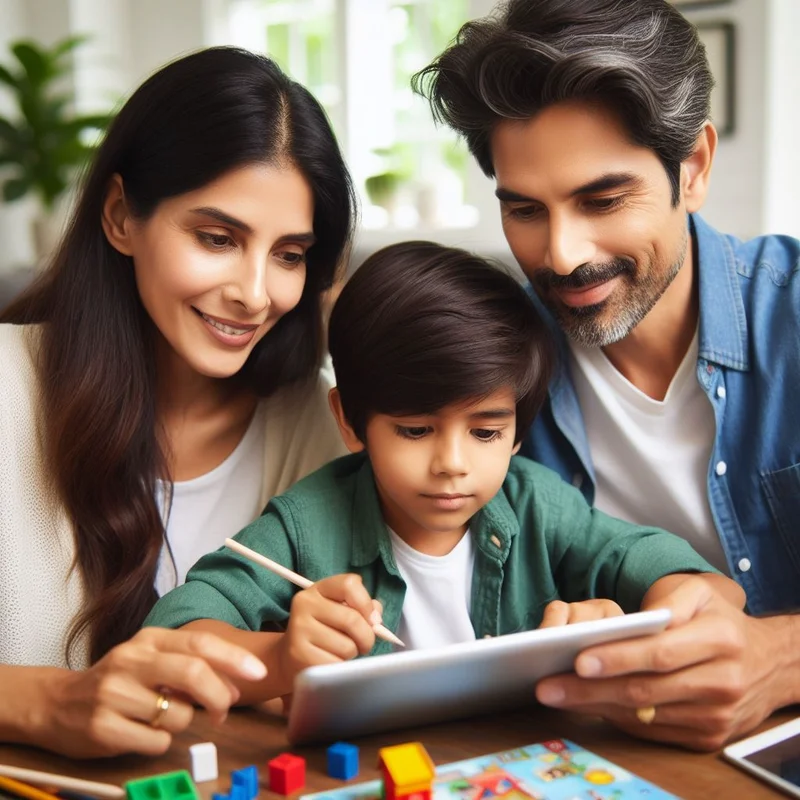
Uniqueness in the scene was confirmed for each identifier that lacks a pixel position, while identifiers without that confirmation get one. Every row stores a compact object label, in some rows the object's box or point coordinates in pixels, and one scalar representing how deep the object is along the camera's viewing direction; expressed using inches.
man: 54.7
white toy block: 34.6
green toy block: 30.8
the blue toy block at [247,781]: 32.9
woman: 54.8
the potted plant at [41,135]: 187.0
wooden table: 34.4
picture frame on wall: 138.4
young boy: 47.5
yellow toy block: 31.2
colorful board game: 33.0
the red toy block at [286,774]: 33.5
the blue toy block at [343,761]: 34.5
